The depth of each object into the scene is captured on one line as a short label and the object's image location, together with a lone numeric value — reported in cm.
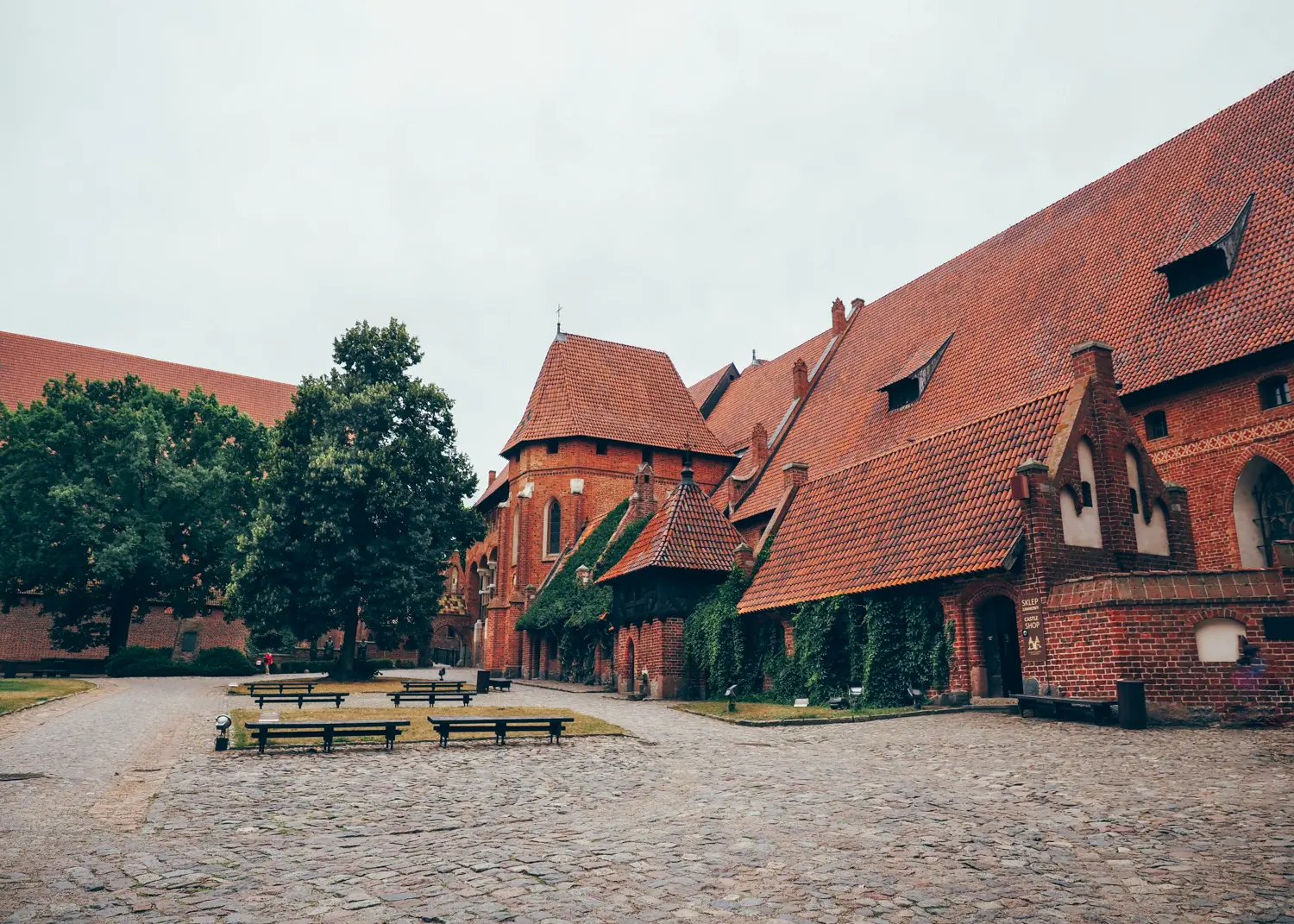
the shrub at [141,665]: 3447
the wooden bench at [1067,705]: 1315
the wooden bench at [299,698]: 1944
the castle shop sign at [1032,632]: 1516
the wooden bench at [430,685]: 2491
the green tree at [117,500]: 3466
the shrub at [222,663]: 3578
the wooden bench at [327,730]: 1219
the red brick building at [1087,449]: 1383
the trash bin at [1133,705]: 1274
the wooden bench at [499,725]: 1323
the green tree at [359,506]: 2944
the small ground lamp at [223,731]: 1197
